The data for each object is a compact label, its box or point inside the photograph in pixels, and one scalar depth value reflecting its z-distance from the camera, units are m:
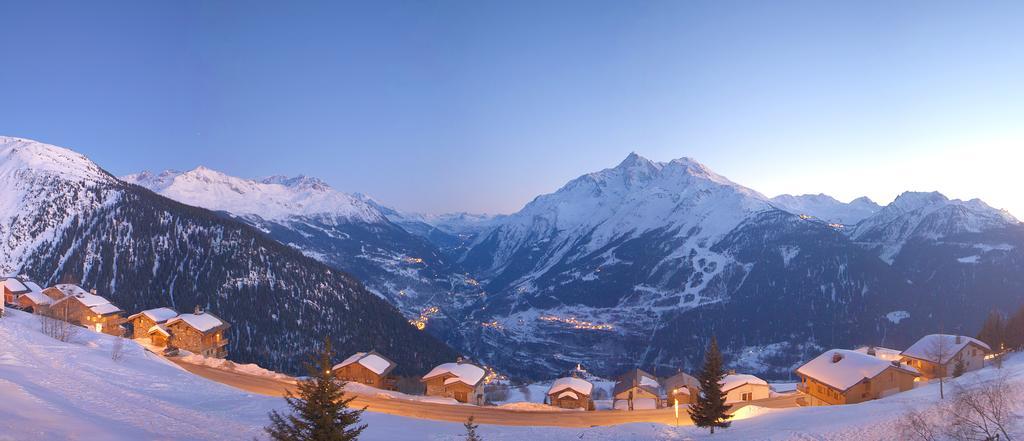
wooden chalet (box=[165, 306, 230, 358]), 84.38
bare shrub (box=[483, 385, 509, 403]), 83.12
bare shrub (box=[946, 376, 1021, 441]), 27.16
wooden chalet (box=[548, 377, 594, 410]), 71.06
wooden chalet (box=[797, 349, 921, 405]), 60.66
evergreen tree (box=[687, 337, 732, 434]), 43.41
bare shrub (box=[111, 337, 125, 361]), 49.24
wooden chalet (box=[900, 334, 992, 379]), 72.38
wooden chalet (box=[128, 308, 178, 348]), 83.69
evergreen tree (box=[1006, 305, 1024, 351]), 82.50
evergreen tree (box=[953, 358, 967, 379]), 65.56
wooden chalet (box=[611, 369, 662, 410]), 74.19
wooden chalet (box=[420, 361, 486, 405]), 69.25
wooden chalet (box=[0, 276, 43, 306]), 87.19
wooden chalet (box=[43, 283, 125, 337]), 84.07
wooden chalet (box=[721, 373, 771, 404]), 74.20
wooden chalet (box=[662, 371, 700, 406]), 74.43
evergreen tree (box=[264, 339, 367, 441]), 21.84
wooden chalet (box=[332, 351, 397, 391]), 75.25
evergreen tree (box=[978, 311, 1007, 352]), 85.50
